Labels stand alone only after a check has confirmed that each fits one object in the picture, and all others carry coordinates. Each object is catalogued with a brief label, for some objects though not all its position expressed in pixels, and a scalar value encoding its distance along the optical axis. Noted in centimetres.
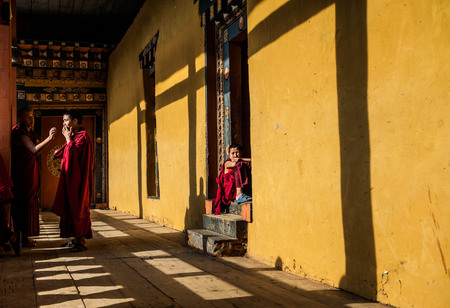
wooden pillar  379
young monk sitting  395
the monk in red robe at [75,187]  395
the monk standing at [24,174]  412
